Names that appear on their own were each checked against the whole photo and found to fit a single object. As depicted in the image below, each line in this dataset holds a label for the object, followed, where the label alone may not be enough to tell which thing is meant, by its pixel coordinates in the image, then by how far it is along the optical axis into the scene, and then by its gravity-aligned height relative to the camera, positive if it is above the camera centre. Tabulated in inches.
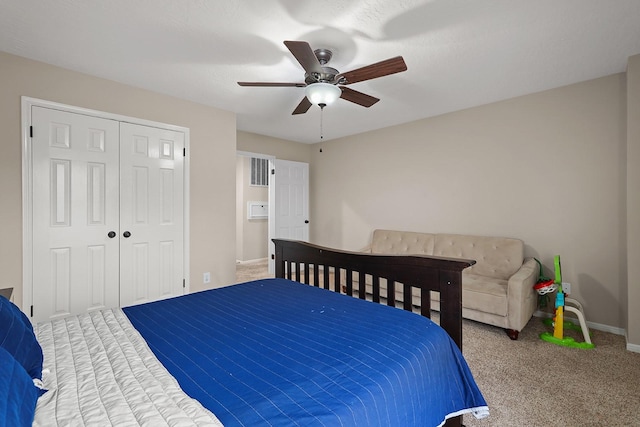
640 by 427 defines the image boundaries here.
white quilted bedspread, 29.3 -20.8
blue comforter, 32.9 -21.0
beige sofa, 102.7 -24.7
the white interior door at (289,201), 197.8 +7.0
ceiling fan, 72.4 +37.8
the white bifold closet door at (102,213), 98.3 -0.8
